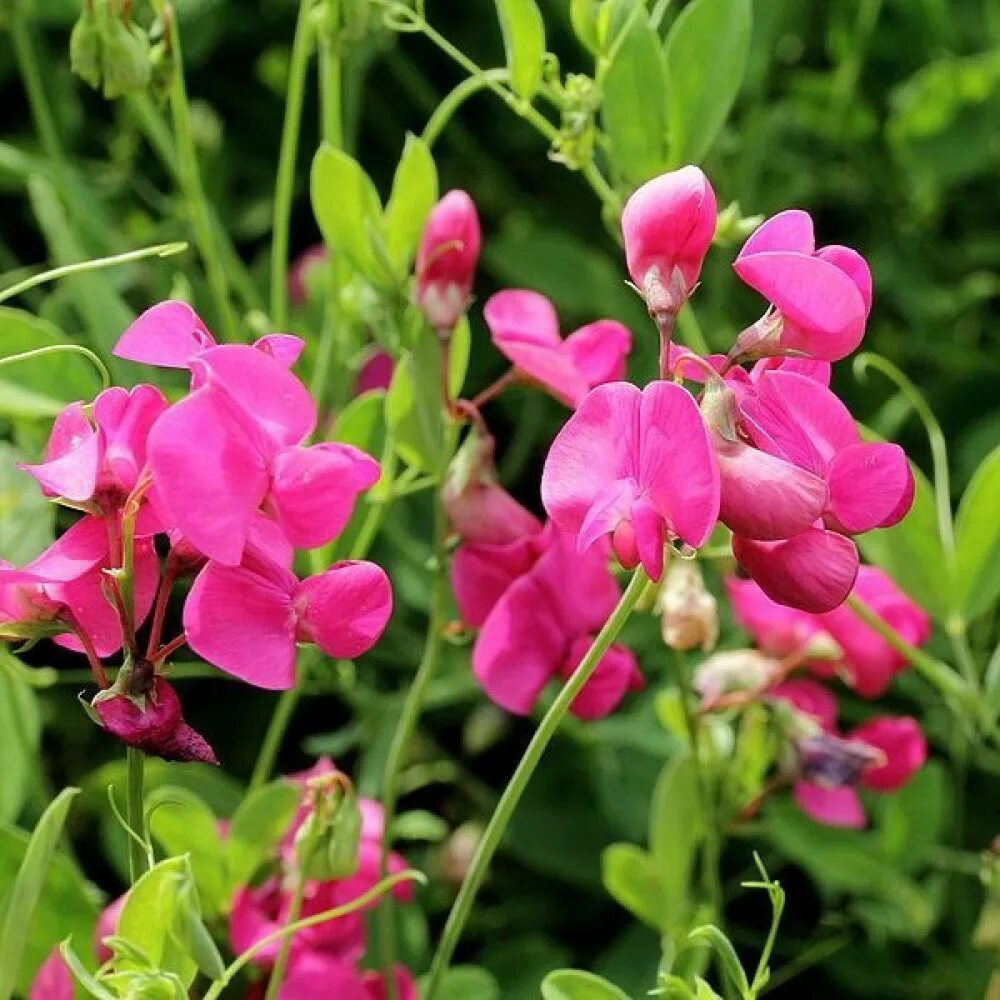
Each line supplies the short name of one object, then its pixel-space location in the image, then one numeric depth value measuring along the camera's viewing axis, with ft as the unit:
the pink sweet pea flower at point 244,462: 1.16
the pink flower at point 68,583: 1.19
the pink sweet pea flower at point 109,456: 1.18
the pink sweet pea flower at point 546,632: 1.35
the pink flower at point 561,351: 1.34
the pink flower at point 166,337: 1.21
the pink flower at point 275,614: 1.18
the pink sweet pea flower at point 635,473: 1.15
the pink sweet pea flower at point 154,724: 1.16
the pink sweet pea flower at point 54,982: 1.32
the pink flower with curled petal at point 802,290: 1.18
